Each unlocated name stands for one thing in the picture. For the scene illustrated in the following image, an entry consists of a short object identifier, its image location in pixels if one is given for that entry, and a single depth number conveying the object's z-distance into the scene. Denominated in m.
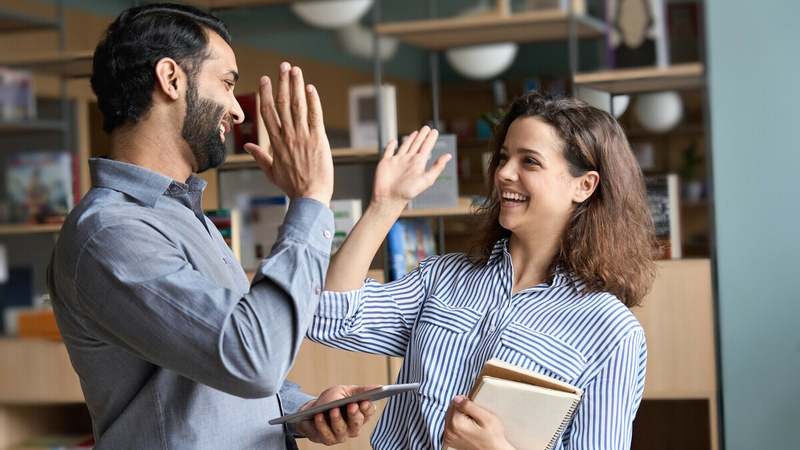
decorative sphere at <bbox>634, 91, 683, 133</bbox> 4.87
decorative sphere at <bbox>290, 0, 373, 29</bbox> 3.44
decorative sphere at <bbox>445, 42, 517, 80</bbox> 4.43
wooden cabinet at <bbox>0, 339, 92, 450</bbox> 3.11
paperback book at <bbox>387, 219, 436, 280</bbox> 2.91
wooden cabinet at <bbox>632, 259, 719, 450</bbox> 2.88
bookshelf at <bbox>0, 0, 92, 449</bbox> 3.13
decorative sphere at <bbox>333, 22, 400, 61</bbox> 5.11
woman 1.21
